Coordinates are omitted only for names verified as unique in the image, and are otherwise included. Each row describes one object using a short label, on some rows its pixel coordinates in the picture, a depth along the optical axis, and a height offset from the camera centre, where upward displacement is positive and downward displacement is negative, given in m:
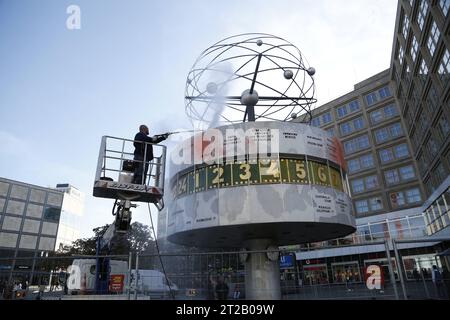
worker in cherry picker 10.84 +4.63
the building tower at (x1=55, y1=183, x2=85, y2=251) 88.50 +17.99
